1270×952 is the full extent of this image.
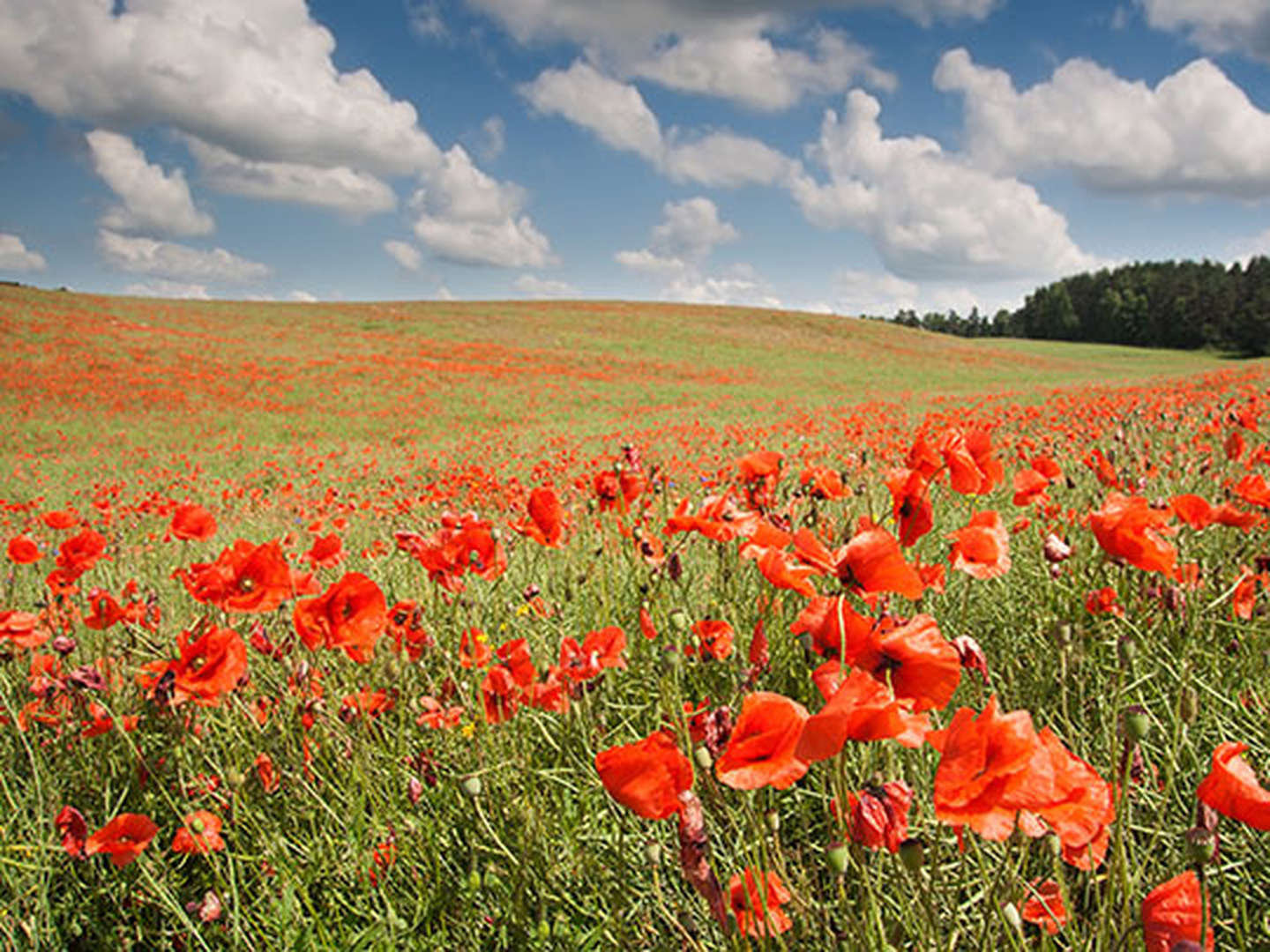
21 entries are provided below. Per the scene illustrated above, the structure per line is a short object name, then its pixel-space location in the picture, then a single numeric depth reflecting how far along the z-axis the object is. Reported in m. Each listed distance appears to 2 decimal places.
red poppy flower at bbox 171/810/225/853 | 1.31
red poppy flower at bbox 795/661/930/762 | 0.65
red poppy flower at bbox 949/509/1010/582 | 1.25
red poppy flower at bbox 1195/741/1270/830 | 0.69
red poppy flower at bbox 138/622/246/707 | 1.28
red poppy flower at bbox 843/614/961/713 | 0.84
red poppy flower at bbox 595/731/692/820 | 0.78
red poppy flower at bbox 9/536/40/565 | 2.03
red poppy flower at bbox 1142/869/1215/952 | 0.75
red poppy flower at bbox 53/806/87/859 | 1.39
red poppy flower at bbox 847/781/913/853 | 0.77
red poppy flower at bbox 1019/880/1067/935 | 1.02
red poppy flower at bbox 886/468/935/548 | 1.19
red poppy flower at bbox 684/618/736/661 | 1.72
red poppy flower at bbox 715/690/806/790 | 0.73
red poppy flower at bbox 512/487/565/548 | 1.83
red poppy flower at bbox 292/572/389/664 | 1.39
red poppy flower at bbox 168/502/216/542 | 1.97
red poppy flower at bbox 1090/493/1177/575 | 1.14
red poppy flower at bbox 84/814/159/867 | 1.33
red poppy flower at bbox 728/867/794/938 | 0.91
